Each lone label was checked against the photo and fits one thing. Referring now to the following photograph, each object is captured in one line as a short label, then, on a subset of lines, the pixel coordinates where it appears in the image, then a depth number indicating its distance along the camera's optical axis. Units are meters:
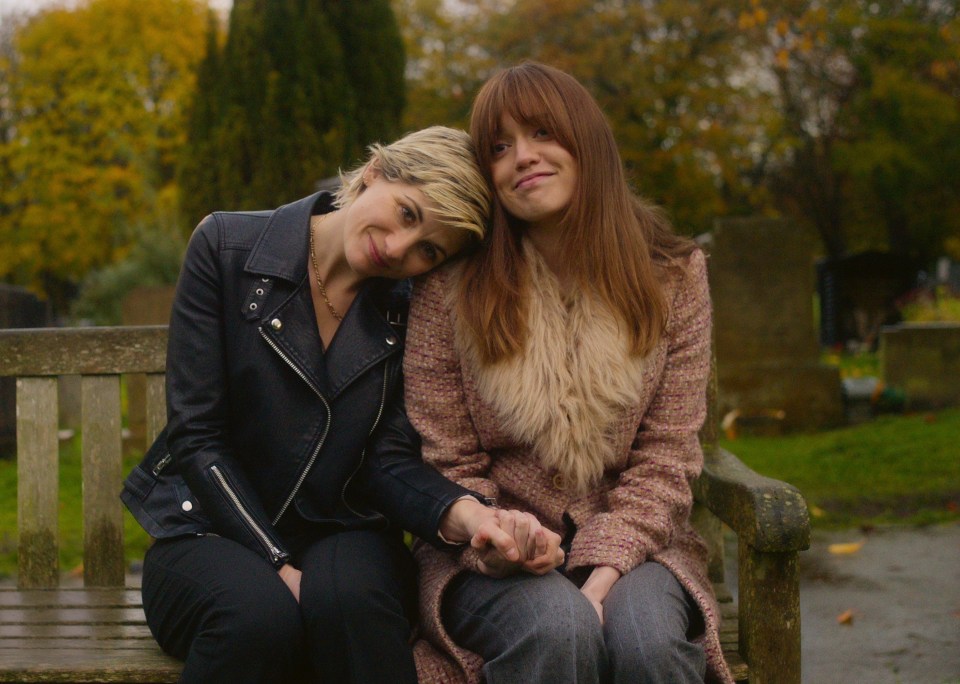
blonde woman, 2.62
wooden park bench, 2.51
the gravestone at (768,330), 9.17
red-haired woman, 2.72
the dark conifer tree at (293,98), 9.70
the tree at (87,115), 28.78
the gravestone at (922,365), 9.87
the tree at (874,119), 20.86
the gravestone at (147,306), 8.54
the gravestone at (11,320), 7.93
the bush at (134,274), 21.16
